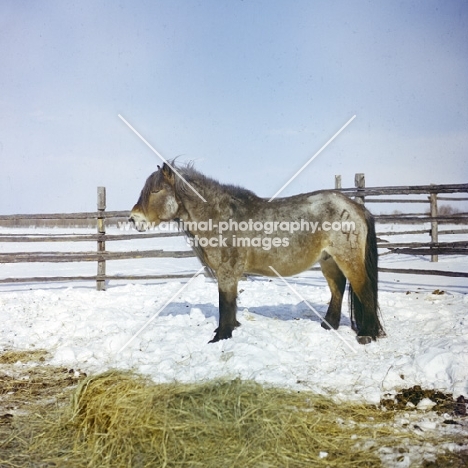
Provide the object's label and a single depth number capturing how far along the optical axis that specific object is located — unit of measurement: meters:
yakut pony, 4.81
